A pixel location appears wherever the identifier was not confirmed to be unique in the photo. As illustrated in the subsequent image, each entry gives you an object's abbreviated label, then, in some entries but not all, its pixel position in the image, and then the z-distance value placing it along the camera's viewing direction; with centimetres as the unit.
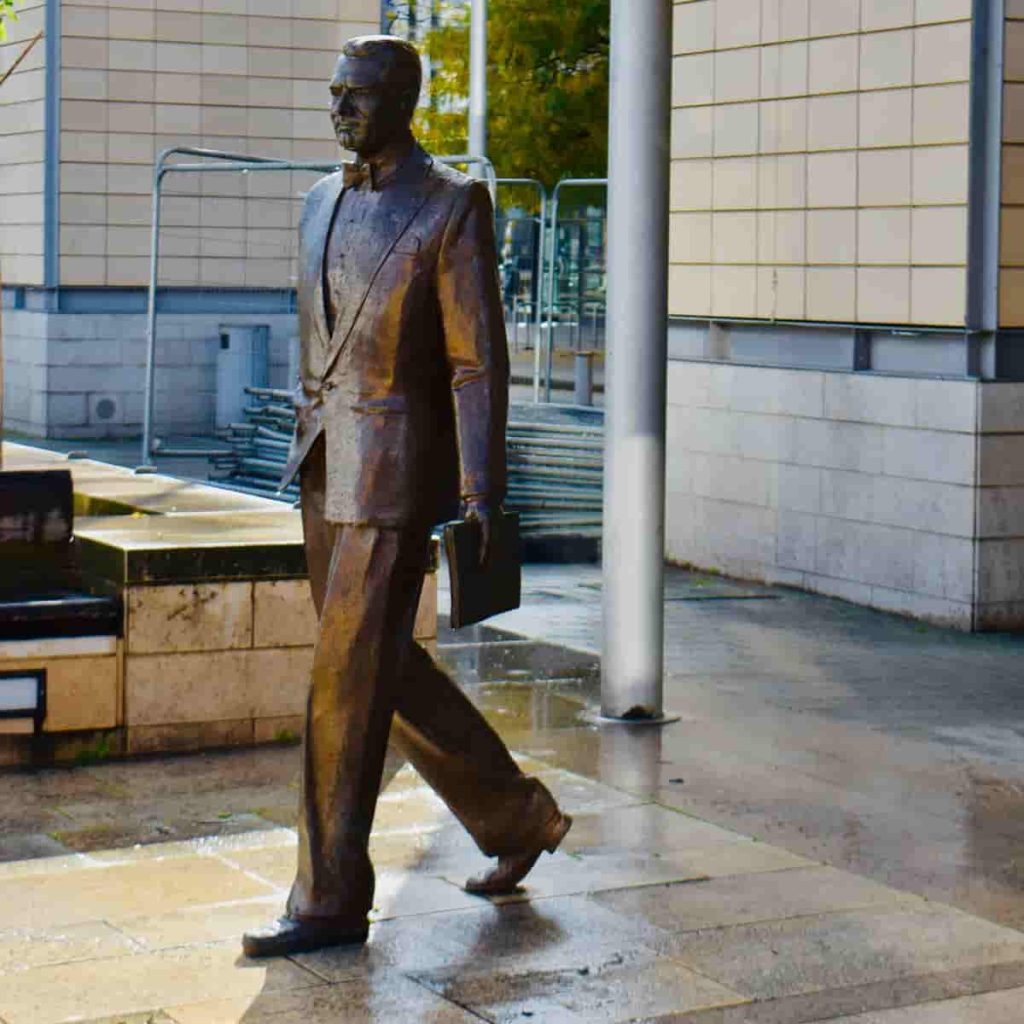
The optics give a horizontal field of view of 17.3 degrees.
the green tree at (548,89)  5089
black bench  1237
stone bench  1194
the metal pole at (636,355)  1326
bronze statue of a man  856
